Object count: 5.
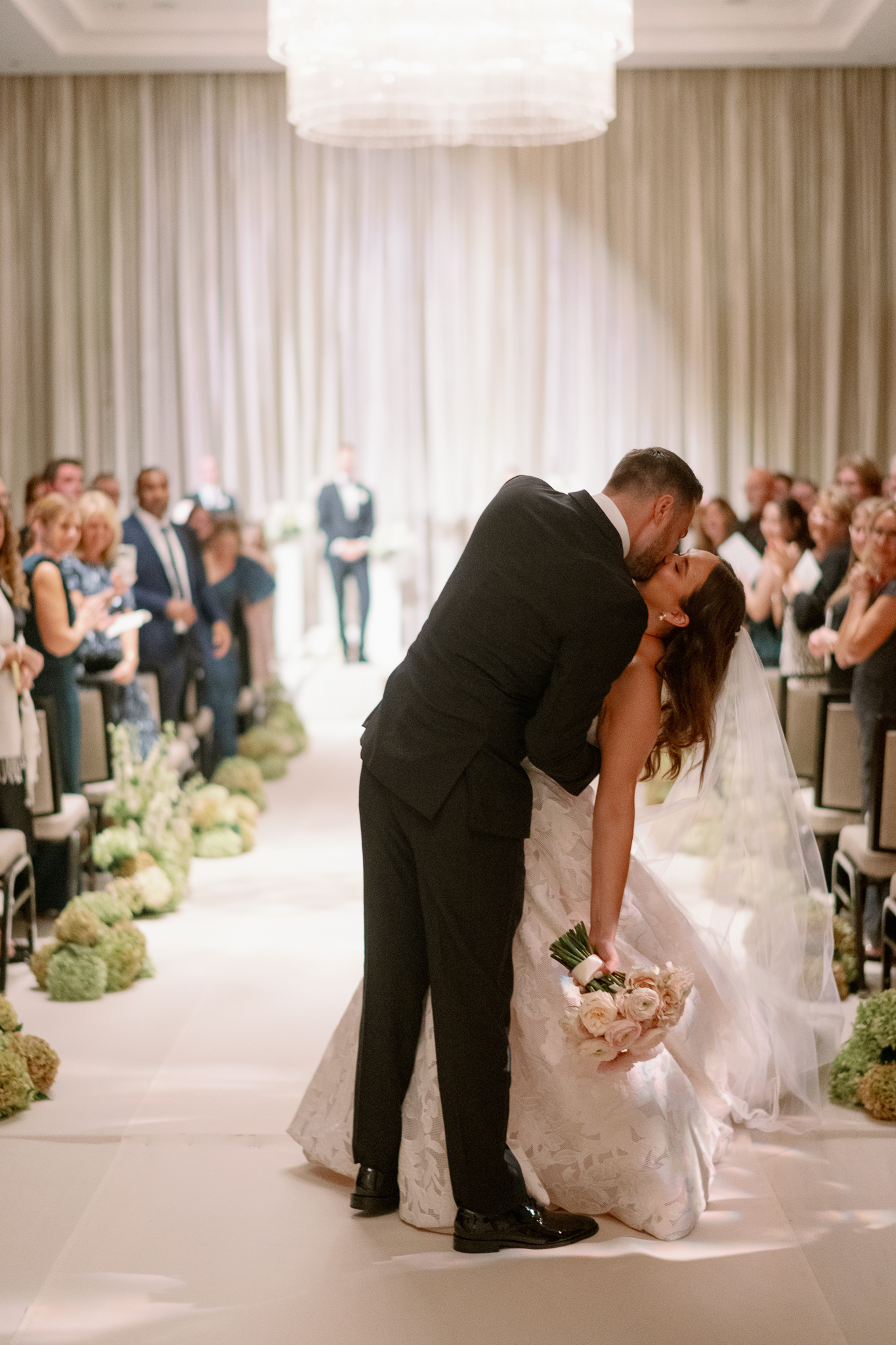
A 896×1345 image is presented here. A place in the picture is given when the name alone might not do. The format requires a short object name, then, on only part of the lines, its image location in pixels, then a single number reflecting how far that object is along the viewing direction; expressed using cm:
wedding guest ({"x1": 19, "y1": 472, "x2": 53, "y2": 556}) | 811
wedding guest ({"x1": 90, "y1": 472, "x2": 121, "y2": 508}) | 907
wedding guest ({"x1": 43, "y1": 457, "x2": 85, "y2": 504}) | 827
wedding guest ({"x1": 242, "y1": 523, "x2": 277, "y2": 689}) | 911
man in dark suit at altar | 1253
